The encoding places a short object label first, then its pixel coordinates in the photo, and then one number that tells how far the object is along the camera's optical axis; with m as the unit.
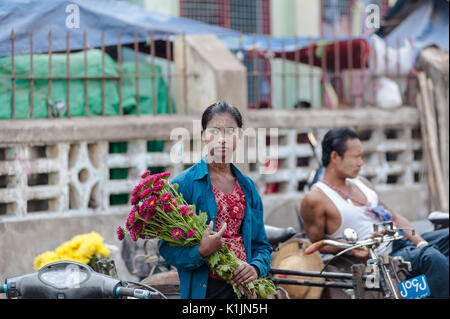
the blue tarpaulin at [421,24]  8.64
